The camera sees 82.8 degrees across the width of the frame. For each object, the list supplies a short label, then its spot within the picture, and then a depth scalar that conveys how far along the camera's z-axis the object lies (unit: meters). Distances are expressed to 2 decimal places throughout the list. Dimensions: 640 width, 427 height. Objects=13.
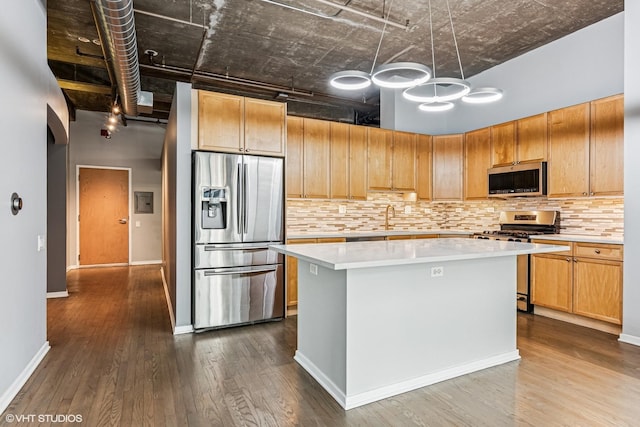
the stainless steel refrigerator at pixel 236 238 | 3.82
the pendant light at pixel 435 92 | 2.74
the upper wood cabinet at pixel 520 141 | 4.55
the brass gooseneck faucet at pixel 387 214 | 5.86
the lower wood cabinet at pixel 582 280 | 3.62
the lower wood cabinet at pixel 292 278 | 4.41
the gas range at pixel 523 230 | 4.47
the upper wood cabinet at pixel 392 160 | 5.40
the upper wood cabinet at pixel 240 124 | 3.87
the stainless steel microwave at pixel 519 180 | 4.52
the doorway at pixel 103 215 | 7.76
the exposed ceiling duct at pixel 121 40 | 2.58
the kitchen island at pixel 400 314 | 2.37
